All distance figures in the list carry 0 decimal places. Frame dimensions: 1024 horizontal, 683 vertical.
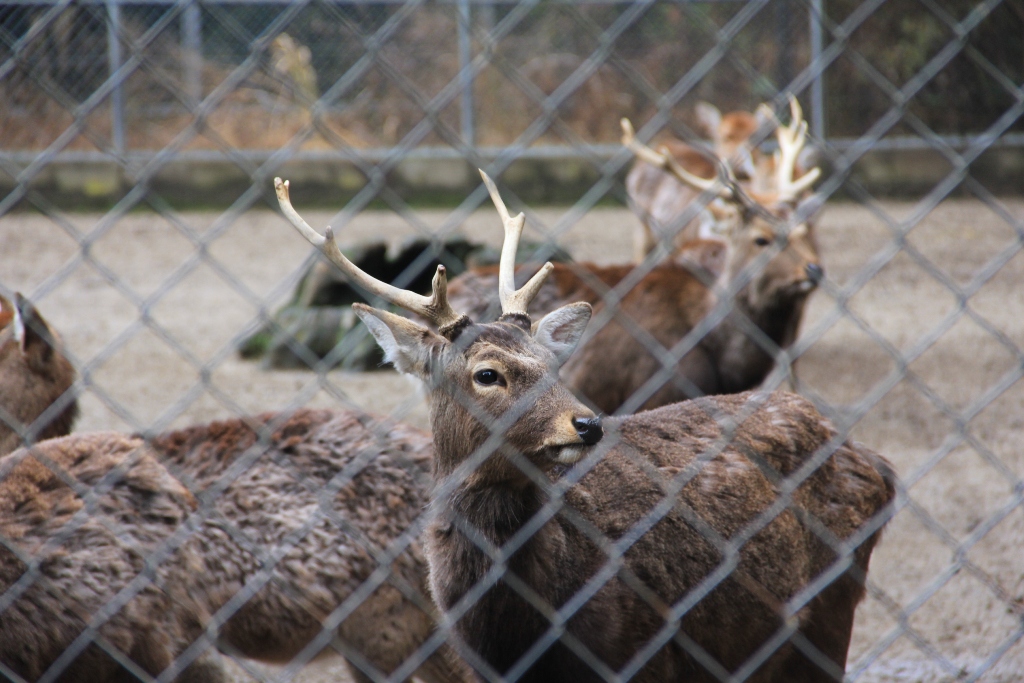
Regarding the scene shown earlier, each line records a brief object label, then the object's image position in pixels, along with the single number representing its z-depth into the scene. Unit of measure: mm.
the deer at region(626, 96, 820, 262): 12742
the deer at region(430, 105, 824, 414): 11609
